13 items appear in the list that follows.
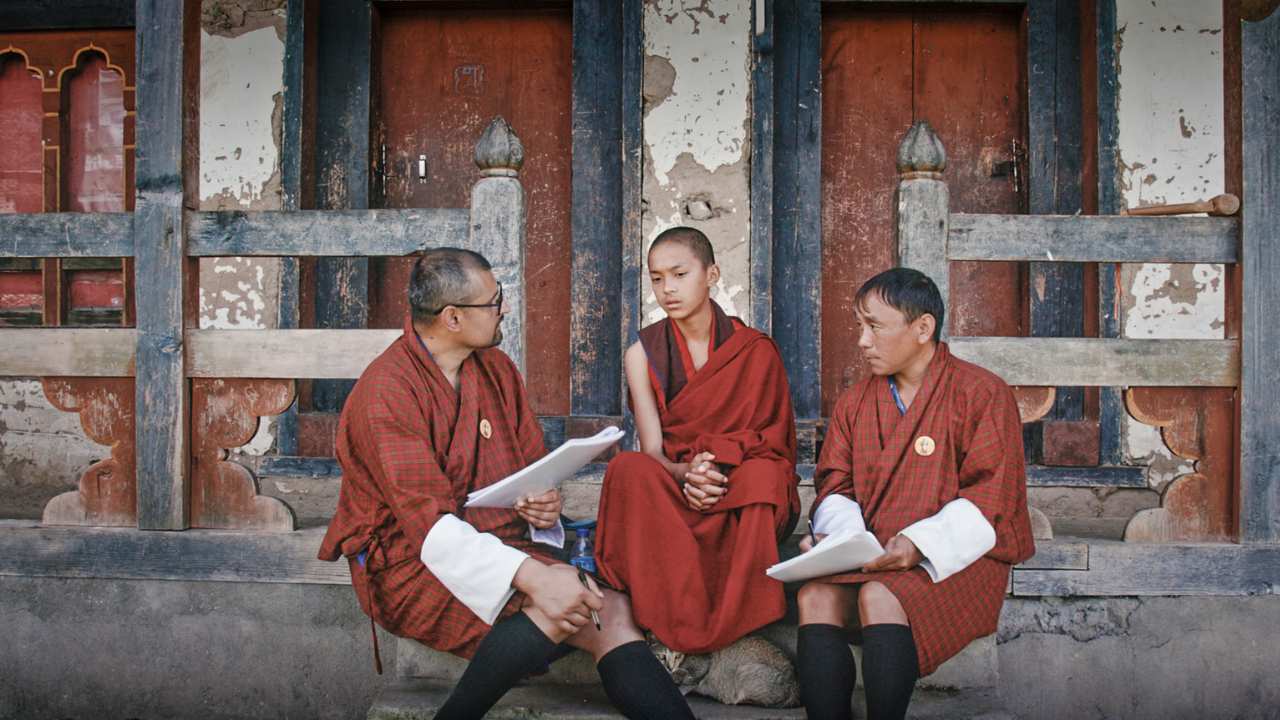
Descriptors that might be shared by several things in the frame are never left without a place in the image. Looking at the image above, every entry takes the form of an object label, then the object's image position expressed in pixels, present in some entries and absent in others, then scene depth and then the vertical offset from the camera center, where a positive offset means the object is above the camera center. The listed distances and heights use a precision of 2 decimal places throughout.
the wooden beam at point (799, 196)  5.06 +0.80
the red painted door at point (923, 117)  5.19 +1.22
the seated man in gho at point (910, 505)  2.58 -0.43
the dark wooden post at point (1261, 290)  3.28 +0.21
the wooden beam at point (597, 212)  5.10 +0.72
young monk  2.74 -0.37
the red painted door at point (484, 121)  5.29 +1.23
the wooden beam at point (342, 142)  5.18 +1.10
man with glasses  2.55 -0.47
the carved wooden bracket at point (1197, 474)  3.31 -0.40
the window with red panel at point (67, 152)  5.42 +1.10
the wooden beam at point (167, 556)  3.40 -0.71
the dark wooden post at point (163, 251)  3.39 +0.35
